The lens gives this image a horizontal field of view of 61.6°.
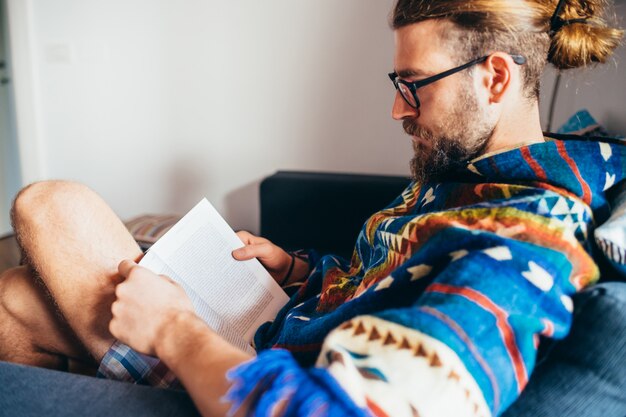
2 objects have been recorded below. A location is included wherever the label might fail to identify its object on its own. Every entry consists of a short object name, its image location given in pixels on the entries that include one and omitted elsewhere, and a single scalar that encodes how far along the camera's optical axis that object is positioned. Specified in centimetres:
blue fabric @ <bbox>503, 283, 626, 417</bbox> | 54
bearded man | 50
